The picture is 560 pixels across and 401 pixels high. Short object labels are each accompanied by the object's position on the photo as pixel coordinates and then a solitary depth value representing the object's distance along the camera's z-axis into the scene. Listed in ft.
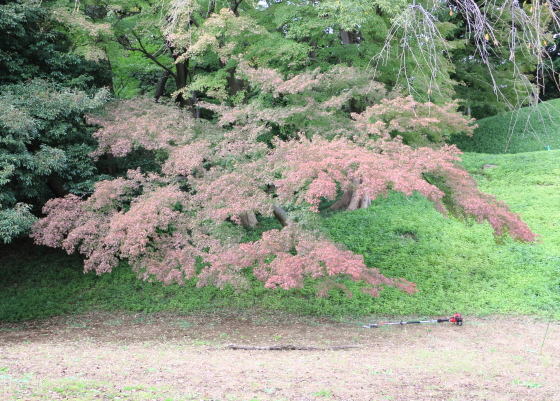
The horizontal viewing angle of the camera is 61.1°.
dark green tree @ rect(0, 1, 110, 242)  29.09
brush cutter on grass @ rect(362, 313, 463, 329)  28.73
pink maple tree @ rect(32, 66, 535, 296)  24.57
